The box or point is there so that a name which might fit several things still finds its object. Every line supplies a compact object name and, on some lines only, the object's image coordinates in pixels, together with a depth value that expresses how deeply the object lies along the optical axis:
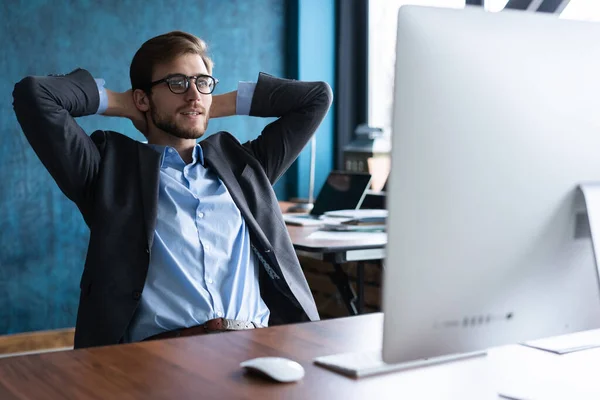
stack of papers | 2.99
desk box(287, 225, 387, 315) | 2.60
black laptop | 3.31
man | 1.72
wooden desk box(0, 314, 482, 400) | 1.00
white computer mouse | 1.04
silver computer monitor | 0.81
